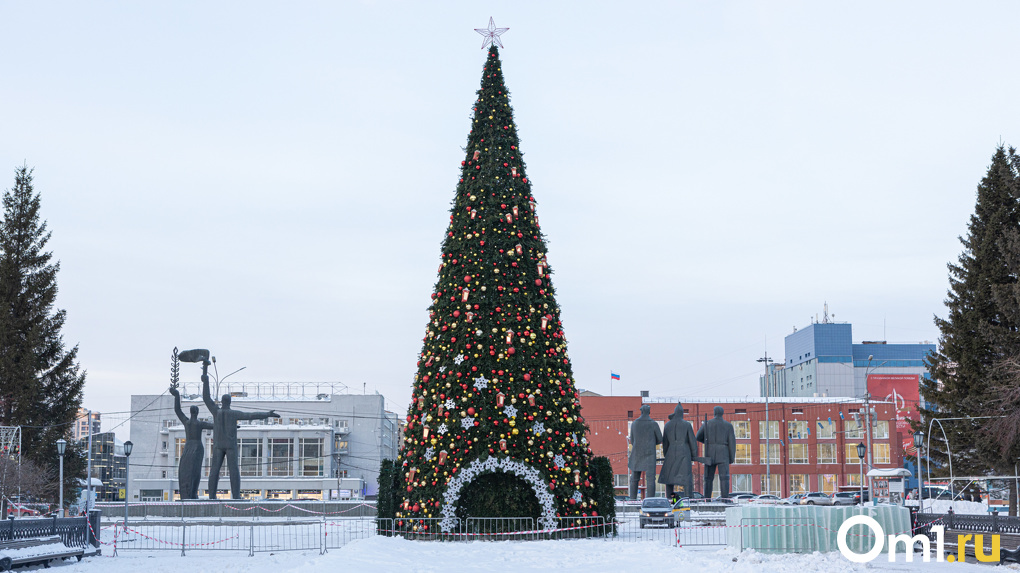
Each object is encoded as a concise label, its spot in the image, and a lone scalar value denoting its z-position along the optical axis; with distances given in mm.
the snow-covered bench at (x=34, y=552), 20172
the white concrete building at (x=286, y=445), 91312
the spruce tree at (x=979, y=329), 34594
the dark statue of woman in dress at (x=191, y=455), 42219
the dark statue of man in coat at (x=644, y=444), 37750
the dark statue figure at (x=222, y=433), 42094
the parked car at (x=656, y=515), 31328
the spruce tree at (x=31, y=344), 41406
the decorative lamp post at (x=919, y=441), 33875
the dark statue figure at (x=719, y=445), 41406
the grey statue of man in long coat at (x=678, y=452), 38406
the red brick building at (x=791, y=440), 91125
